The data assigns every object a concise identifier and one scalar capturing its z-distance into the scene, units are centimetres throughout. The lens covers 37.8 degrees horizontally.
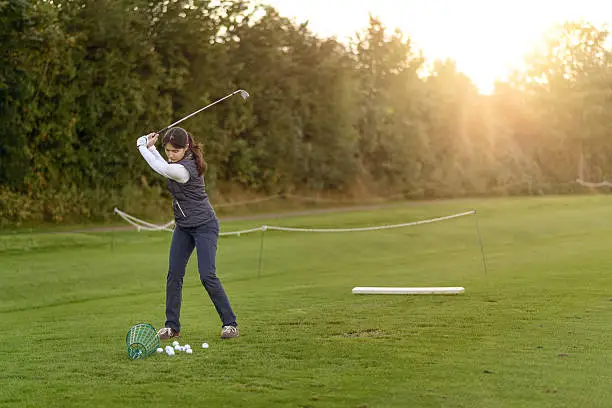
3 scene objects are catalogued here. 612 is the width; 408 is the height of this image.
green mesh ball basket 863
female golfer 937
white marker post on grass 1328
